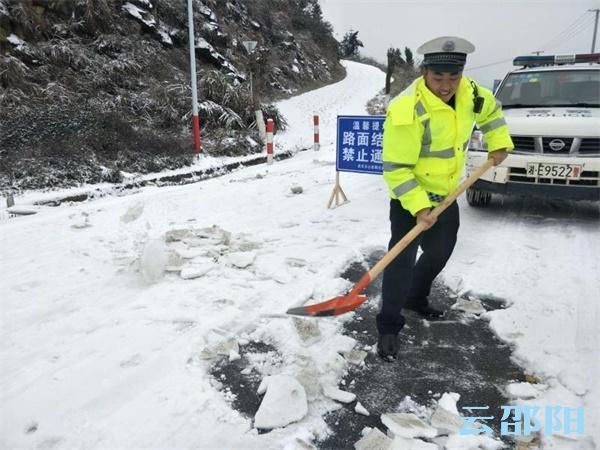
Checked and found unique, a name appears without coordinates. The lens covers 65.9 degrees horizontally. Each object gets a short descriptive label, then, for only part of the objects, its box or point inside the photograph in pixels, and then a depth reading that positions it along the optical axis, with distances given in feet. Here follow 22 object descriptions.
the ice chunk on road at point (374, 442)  7.20
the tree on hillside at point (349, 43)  158.92
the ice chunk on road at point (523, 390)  8.38
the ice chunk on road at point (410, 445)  7.16
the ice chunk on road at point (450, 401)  8.10
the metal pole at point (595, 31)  135.01
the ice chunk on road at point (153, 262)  12.75
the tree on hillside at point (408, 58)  141.06
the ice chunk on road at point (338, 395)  8.30
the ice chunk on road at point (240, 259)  13.87
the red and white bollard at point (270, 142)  33.86
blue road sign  20.34
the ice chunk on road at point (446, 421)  7.59
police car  16.46
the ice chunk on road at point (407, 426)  7.47
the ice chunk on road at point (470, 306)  11.50
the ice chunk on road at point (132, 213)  17.90
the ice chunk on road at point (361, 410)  8.00
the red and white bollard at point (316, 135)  40.55
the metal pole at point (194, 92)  32.48
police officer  8.38
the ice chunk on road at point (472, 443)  7.25
